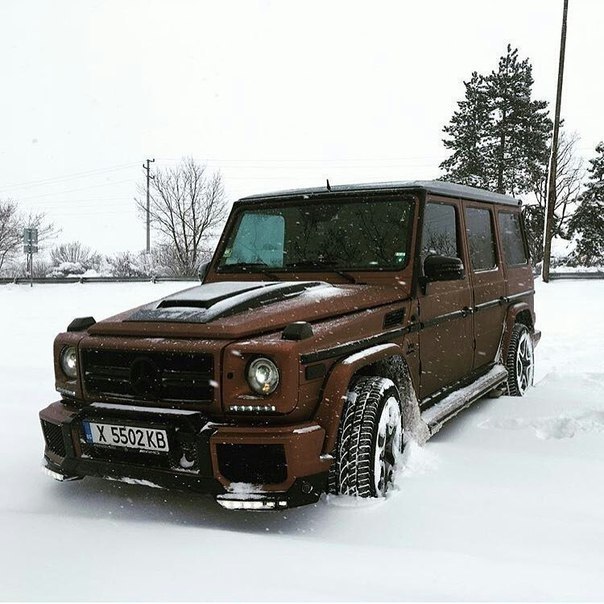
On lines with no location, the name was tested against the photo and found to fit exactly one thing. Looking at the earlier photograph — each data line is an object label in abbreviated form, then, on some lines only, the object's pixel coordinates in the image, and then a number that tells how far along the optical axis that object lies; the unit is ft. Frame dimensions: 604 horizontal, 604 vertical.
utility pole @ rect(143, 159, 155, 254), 148.44
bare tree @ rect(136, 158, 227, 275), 149.89
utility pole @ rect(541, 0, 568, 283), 72.49
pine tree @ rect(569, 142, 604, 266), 122.52
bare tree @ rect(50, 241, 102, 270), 164.27
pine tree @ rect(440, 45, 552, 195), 116.37
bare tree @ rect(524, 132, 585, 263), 138.72
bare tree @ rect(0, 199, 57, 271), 167.37
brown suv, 9.91
